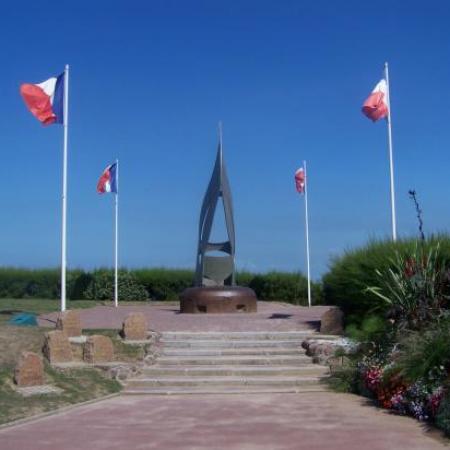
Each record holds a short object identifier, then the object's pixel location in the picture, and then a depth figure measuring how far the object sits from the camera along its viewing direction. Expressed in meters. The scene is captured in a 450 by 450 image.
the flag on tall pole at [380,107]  18.23
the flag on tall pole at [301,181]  24.69
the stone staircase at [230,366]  10.40
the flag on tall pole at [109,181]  23.28
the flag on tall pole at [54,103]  14.99
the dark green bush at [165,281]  28.92
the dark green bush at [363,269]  12.41
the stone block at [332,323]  13.33
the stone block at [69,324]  12.32
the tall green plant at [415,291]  10.09
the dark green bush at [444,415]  7.01
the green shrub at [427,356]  7.96
